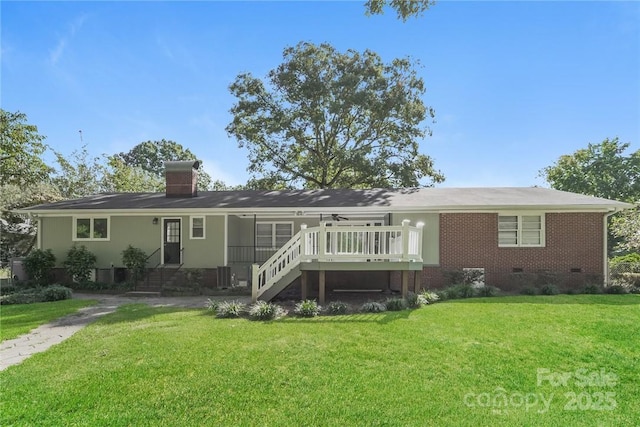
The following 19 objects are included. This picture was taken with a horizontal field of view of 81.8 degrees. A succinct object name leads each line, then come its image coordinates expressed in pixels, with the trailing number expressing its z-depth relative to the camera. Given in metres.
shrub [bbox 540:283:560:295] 11.16
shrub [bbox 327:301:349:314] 8.64
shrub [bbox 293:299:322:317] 8.38
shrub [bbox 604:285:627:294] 11.31
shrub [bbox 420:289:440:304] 9.76
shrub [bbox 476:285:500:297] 10.85
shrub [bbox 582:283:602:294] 11.38
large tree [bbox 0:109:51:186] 20.44
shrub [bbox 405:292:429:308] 9.17
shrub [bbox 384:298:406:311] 8.83
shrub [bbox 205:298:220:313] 9.15
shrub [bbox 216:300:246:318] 8.45
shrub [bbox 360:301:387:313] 8.69
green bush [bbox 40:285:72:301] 11.55
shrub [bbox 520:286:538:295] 11.20
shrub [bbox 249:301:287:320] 8.17
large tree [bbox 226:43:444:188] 24.83
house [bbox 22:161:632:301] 10.05
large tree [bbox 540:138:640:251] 30.52
